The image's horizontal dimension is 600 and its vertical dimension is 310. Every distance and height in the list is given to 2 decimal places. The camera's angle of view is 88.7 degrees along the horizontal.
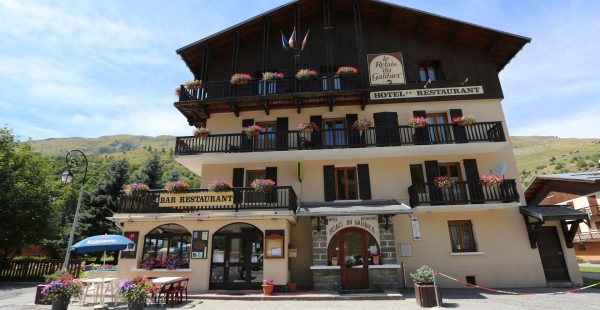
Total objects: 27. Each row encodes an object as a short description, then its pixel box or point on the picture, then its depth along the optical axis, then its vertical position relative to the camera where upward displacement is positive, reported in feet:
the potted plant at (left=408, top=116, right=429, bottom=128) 48.54 +18.88
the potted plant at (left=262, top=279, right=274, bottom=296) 40.12 -4.85
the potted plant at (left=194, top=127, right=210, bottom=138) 51.70 +19.10
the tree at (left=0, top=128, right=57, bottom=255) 60.39 +11.18
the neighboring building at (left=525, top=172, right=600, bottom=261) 63.57 +11.56
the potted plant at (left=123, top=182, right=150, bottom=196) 47.24 +9.31
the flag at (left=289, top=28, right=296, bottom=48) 50.95 +33.10
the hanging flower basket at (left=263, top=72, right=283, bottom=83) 52.21 +28.16
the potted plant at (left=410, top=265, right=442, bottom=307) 33.14 -4.50
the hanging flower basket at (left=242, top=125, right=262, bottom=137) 49.57 +18.48
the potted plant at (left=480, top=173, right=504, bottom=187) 44.68 +8.98
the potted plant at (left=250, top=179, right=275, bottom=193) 45.29 +9.06
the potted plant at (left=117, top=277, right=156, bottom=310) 29.63 -3.76
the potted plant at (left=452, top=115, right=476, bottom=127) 48.44 +18.94
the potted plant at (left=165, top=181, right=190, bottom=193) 46.37 +9.37
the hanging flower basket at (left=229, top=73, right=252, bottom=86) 52.95 +28.21
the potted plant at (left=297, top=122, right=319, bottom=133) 49.19 +18.70
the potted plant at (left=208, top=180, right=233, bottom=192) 45.98 +9.13
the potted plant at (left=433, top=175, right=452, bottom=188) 45.68 +9.10
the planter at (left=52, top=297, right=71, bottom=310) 30.63 -4.78
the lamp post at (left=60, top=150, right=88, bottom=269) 40.71 +10.01
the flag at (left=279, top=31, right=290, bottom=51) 52.27 +33.79
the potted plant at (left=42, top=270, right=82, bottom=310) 30.50 -3.61
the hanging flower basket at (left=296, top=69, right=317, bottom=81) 51.55 +27.93
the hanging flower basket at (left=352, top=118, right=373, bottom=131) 49.01 +18.91
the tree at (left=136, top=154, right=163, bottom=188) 100.94 +25.71
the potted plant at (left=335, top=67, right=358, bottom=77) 51.83 +28.49
